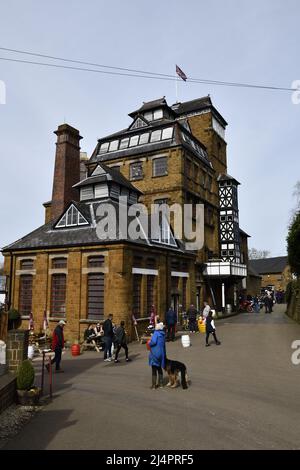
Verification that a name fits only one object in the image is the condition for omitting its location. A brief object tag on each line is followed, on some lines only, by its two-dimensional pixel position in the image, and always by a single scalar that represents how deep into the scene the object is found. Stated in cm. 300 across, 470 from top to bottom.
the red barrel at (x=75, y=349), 1706
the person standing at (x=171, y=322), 1941
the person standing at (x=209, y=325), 1722
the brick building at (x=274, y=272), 7188
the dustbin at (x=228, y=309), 3584
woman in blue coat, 1042
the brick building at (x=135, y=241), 2066
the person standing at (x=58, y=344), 1352
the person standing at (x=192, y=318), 2302
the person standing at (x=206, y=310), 1851
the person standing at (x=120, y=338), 1453
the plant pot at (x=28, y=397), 891
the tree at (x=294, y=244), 2378
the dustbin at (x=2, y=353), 1276
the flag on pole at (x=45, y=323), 2119
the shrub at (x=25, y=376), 905
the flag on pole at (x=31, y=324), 2170
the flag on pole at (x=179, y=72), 3789
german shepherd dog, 1030
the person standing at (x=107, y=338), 1523
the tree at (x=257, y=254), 10588
